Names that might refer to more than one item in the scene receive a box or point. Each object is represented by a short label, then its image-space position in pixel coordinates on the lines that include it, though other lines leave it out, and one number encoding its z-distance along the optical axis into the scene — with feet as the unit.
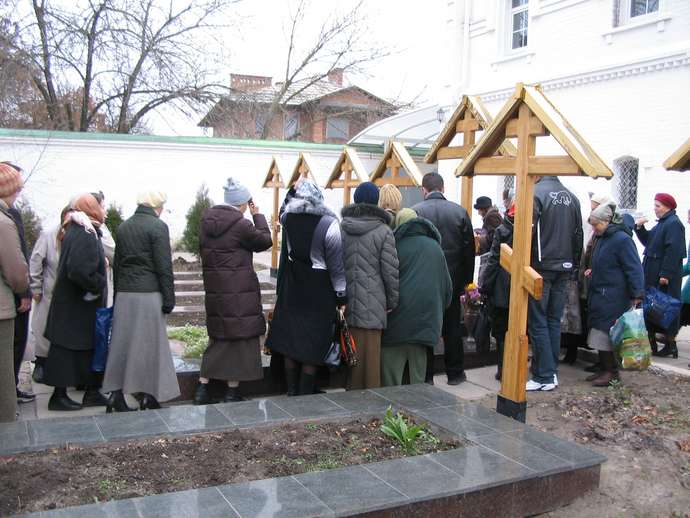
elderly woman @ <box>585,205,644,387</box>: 20.04
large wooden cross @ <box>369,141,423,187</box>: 26.19
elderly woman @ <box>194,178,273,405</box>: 17.84
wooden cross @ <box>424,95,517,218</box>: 24.53
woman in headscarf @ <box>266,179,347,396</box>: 17.39
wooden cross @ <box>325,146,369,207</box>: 32.86
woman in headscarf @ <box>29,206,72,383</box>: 18.63
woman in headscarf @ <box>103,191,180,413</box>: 17.02
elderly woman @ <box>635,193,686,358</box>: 24.73
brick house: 76.59
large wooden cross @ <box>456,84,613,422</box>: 15.28
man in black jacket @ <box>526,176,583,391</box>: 19.92
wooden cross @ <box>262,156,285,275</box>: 43.61
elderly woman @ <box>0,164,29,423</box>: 14.62
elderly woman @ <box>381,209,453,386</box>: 18.17
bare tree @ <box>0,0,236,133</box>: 60.13
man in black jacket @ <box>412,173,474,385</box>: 20.31
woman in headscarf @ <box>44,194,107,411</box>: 16.69
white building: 36.94
